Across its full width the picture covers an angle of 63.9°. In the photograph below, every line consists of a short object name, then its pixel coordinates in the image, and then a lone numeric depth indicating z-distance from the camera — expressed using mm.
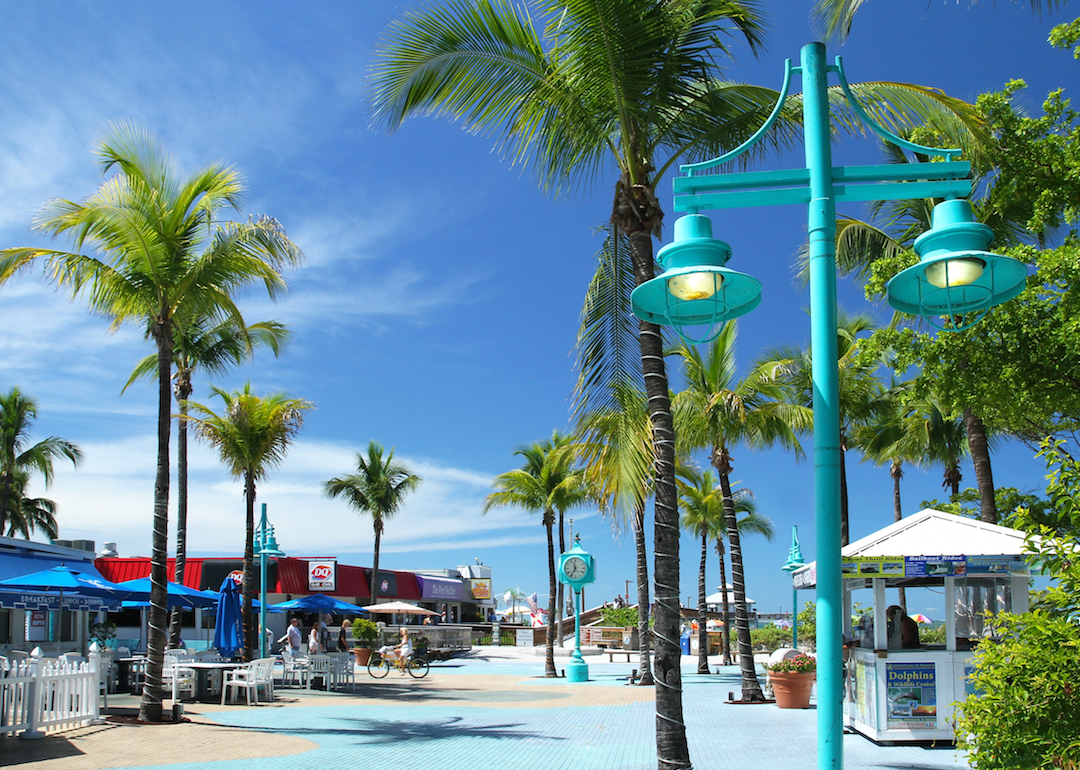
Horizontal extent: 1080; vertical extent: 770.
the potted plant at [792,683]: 16000
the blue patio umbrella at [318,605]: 28828
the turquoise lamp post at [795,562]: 27484
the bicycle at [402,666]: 25984
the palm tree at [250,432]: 22656
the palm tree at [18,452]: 38062
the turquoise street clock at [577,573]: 23312
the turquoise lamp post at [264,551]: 24391
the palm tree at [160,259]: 13766
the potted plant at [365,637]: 30688
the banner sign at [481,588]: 62781
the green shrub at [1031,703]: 4531
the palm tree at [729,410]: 18953
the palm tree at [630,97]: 8078
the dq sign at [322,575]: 41344
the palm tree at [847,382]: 22672
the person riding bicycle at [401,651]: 26453
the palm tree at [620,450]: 9414
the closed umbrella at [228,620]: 19750
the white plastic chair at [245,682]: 17297
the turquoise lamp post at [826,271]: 4043
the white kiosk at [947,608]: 11258
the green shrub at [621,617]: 41906
